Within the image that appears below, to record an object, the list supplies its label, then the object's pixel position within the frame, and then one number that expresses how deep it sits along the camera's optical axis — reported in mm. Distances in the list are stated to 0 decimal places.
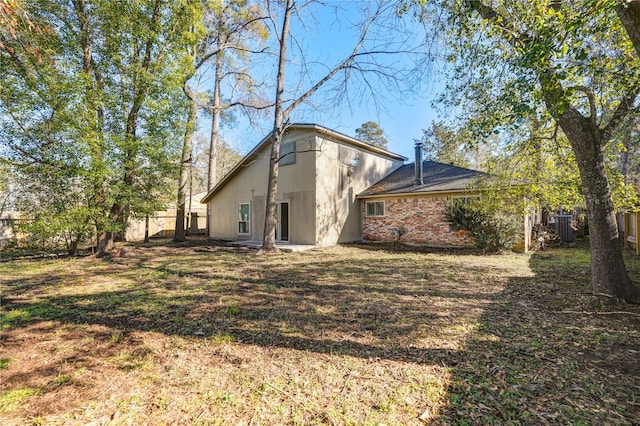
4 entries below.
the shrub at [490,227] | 9992
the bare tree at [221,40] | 12645
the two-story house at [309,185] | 12391
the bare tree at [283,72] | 10828
